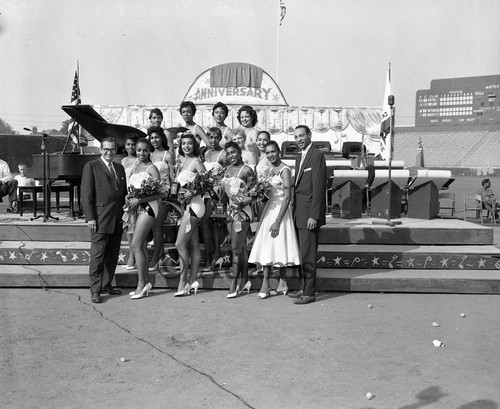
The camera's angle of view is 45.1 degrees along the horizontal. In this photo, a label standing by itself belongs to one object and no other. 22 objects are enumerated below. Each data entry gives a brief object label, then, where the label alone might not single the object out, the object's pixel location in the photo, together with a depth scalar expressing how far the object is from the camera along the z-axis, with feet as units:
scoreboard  296.92
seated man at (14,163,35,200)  46.91
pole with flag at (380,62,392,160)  41.14
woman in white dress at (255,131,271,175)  24.18
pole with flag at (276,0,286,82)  105.60
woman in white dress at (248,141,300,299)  23.68
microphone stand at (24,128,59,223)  31.73
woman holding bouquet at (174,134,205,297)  23.89
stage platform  25.54
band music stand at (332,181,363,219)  35.55
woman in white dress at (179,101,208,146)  28.99
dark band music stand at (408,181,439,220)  35.06
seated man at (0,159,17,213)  43.12
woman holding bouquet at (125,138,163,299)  23.57
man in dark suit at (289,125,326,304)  22.97
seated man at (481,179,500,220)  54.44
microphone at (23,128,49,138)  32.91
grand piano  31.86
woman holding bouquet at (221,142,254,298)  23.80
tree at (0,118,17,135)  197.61
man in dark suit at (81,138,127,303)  23.47
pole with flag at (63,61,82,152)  50.88
